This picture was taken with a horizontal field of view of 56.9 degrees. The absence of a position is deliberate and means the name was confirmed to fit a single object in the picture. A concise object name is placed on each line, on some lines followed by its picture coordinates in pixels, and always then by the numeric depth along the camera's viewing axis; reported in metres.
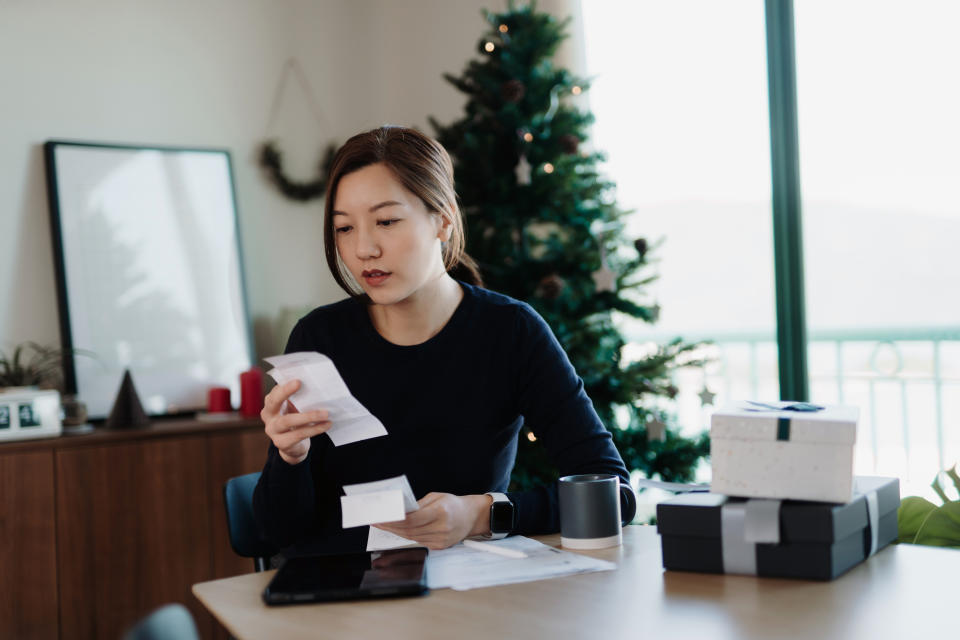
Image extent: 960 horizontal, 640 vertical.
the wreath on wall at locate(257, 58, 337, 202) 3.57
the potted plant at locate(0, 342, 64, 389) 2.79
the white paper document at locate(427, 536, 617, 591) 1.13
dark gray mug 1.27
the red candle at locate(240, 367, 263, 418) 3.07
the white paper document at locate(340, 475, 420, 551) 1.14
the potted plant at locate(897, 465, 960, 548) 1.47
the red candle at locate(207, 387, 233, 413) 3.09
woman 1.48
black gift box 1.08
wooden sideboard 2.52
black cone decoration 2.82
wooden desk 0.93
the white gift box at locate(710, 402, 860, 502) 1.09
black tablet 1.06
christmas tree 2.70
